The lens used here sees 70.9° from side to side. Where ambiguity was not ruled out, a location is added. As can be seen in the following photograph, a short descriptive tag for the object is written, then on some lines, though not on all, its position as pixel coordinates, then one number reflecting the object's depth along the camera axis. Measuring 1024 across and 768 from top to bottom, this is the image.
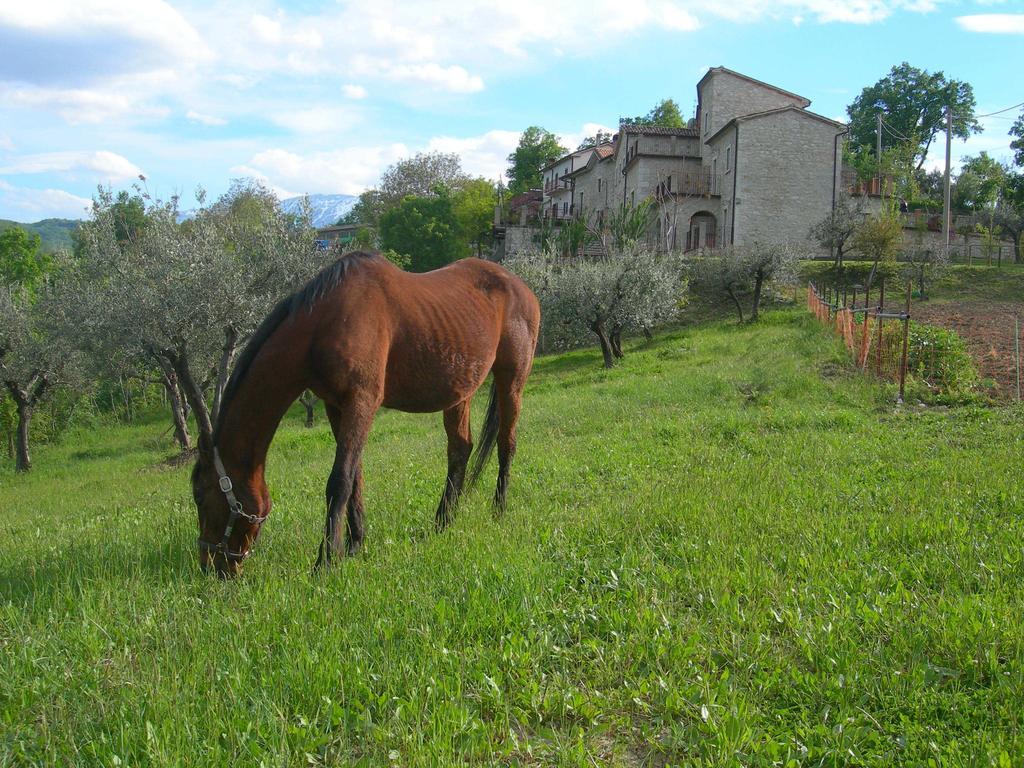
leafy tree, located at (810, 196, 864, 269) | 36.00
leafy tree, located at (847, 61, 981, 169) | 68.00
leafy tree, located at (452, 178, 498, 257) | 69.56
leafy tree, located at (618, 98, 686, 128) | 75.25
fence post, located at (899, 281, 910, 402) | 11.66
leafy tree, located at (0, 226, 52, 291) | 53.94
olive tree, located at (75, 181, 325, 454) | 18.62
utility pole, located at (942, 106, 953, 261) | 37.12
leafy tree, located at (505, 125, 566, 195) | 86.00
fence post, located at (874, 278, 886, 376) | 13.75
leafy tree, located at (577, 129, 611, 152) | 81.91
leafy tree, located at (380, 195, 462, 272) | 68.62
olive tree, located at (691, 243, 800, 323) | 32.12
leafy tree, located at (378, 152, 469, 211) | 82.25
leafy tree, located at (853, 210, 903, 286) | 35.12
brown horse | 4.58
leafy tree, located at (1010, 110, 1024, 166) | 51.38
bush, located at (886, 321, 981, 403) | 11.83
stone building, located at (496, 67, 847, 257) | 42.78
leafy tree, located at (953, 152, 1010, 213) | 54.47
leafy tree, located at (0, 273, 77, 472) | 24.84
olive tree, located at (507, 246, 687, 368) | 29.67
